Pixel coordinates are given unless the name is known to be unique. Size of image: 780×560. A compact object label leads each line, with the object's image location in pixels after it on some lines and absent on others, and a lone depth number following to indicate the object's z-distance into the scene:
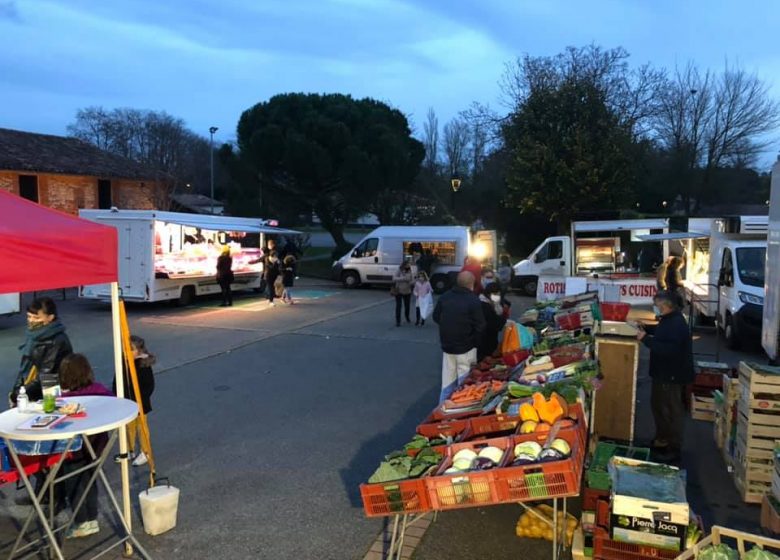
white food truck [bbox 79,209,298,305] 15.83
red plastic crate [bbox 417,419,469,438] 4.57
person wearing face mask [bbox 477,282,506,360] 8.45
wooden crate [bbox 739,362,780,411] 5.13
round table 3.86
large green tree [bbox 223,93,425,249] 28.31
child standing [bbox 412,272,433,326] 14.05
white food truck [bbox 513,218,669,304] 14.59
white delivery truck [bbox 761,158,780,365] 7.12
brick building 25.28
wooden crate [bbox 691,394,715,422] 7.45
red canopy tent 3.73
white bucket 4.63
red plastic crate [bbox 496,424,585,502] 3.63
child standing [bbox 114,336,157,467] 5.76
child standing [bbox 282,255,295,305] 18.30
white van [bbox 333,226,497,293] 22.17
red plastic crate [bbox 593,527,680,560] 3.70
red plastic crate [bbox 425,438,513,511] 3.69
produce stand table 3.65
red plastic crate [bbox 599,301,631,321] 9.33
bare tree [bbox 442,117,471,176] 49.87
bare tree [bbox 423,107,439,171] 48.85
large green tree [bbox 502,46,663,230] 23.80
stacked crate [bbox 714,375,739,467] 5.85
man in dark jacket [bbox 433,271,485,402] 6.86
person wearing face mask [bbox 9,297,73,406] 5.42
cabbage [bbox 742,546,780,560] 2.92
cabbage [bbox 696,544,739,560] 2.99
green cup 4.29
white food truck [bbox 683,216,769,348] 11.00
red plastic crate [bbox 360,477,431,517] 3.76
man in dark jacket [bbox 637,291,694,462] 5.86
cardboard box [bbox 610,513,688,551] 3.64
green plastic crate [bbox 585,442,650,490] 4.33
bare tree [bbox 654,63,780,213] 33.41
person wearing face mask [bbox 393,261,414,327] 13.96
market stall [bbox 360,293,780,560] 3.68
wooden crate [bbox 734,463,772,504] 5.13
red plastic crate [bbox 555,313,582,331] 7.56
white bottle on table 4.41
